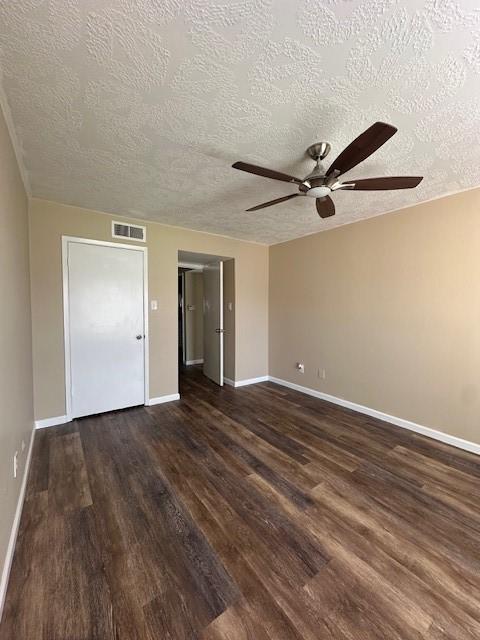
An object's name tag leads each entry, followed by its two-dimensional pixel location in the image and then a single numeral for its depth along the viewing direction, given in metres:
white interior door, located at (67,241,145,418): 3.03
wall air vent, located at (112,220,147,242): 3.22
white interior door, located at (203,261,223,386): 4.36
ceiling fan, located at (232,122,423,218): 1.48
